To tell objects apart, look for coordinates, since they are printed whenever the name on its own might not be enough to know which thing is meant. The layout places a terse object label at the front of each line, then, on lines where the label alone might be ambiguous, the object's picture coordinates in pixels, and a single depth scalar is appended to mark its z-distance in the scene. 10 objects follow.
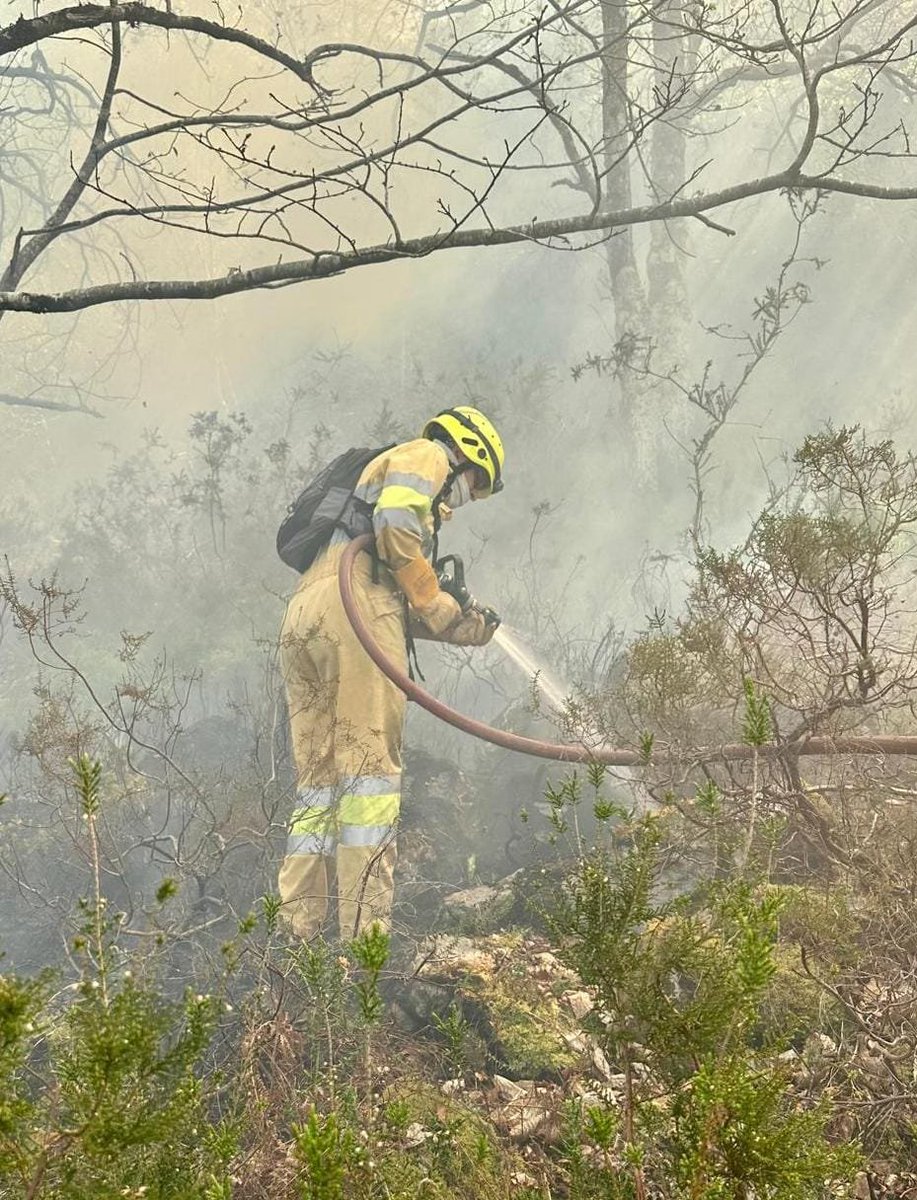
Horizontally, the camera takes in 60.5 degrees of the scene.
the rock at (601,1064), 2.32
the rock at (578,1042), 2.44
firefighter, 3.98
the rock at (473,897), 4.10
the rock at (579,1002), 2.78
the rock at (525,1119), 2.14
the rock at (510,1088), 2.41
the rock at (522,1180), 1.72
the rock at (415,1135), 2.06
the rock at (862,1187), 1.72
